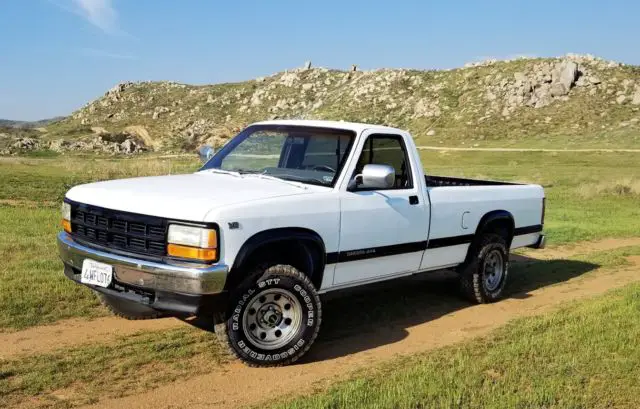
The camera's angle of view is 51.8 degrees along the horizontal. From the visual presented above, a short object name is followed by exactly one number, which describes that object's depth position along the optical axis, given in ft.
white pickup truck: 16.25
